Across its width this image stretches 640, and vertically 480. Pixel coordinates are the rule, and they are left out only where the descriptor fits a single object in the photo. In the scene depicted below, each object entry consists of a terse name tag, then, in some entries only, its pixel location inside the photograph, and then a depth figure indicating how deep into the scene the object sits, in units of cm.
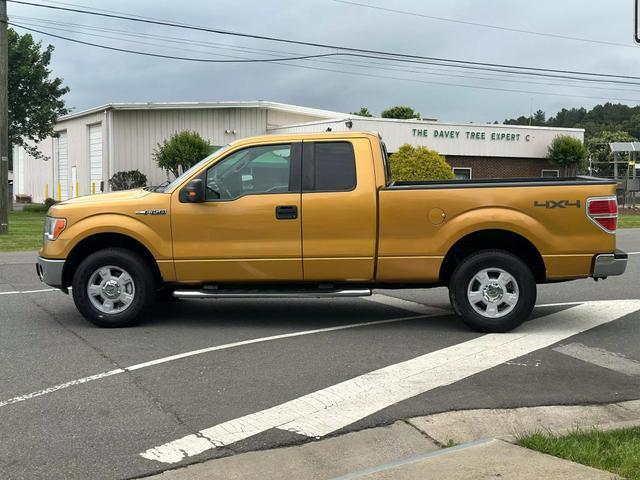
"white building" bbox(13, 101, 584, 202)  3262
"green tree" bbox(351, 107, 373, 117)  6564
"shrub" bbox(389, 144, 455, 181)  2645
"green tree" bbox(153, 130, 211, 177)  2906
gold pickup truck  702
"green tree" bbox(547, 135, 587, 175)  3609
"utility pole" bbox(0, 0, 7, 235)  1930
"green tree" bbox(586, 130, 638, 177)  6562
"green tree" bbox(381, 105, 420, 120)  5903
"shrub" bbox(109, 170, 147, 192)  3156
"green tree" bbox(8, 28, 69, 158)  3400
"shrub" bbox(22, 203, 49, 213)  3475
